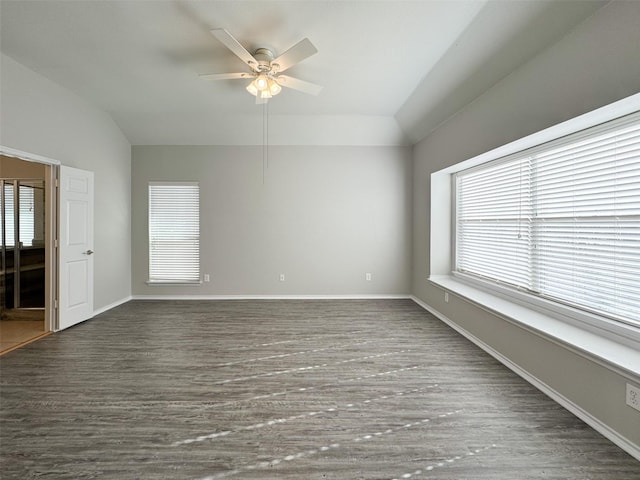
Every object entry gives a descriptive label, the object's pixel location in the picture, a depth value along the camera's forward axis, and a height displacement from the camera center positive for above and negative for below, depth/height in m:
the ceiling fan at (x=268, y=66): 2.45 +1.64
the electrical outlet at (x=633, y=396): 1.67 -0.91
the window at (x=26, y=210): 4.46 +0.44
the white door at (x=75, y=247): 3.78 -0.10
